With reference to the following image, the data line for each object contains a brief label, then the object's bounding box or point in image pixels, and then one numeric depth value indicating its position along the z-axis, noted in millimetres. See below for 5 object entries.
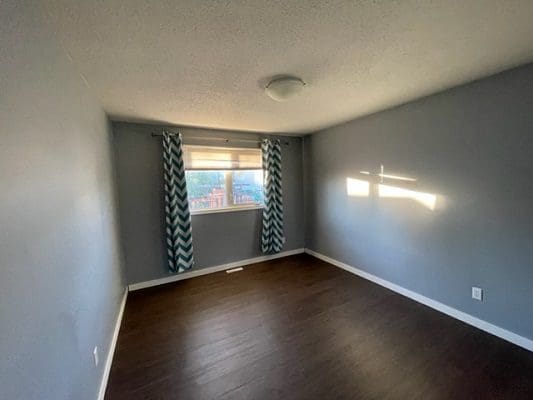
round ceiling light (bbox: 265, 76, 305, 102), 1869
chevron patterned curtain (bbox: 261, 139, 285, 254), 3932
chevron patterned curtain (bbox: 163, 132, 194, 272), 3225
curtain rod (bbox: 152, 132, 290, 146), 3239
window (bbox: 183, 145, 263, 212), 3518
